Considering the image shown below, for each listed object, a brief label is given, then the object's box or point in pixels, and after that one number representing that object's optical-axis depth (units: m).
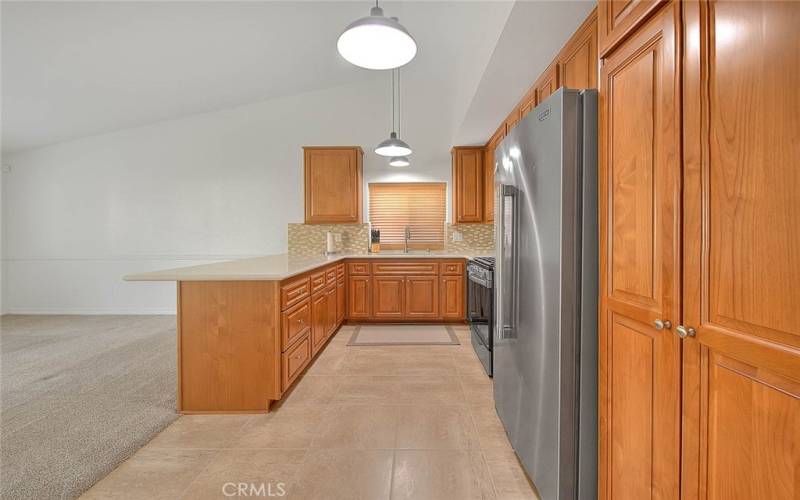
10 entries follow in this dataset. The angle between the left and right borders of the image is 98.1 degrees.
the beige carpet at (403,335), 3.92
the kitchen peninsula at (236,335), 2.29
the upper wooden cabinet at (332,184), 4.84
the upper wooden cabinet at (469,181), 4.95
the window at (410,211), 5.32
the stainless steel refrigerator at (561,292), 1.35
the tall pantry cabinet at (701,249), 0.72
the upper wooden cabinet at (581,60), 1.93
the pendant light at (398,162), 4.32
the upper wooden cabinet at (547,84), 2.44
